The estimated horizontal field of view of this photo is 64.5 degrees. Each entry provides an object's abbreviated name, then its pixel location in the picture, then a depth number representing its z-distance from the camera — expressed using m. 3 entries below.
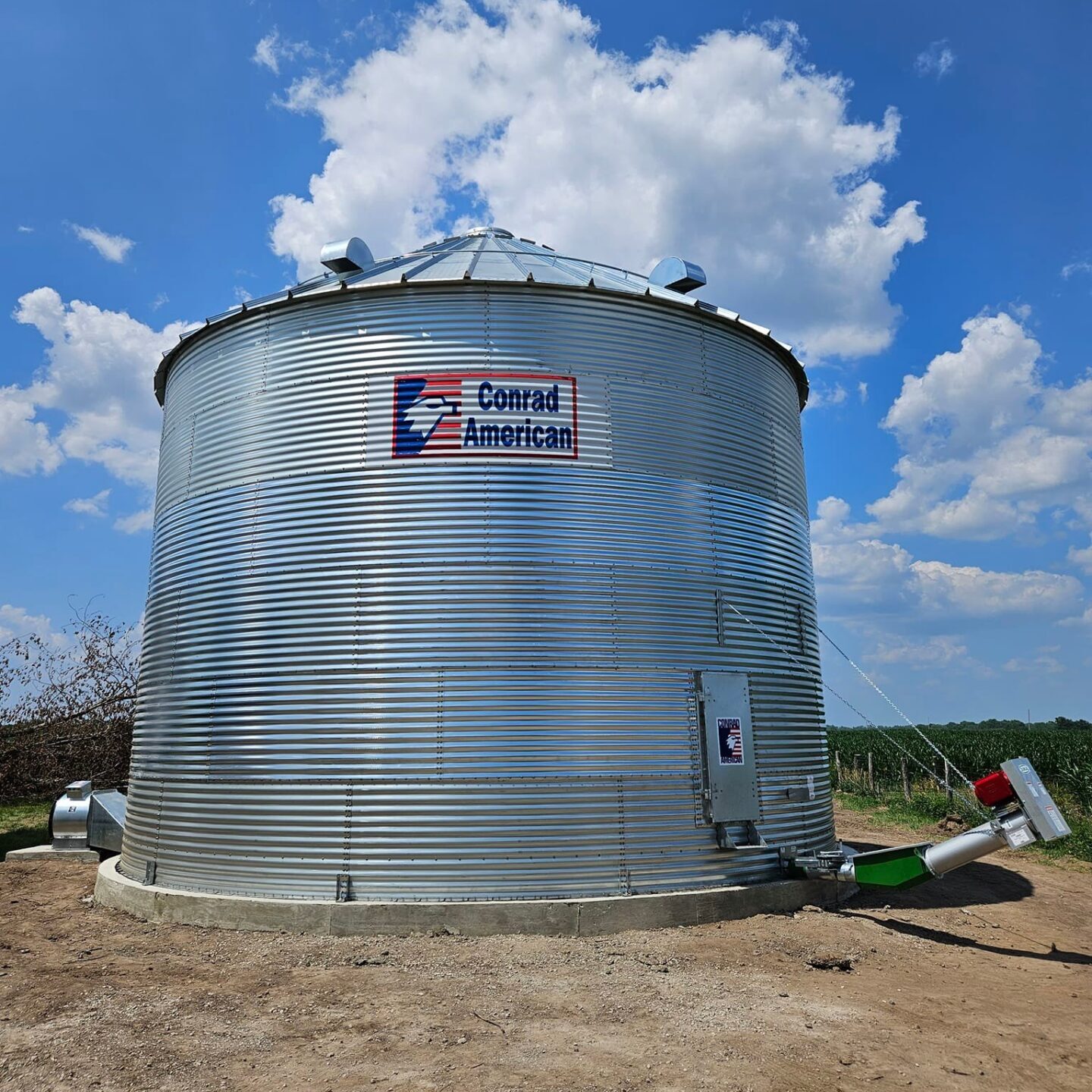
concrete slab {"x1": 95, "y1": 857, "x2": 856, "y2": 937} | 10.55
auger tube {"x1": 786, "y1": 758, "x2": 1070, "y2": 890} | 10.76
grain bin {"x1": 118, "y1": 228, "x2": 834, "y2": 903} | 11.12
